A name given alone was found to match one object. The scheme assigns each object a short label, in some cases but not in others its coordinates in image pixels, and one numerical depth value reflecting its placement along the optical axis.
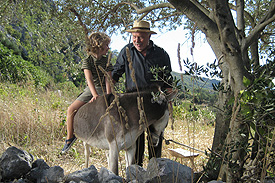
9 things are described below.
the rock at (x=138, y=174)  2.46
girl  3.28
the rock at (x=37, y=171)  2.62
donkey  2.84
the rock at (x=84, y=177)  2.44
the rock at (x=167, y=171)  2.39
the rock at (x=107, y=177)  2.39
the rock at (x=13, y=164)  2.55
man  3.52
